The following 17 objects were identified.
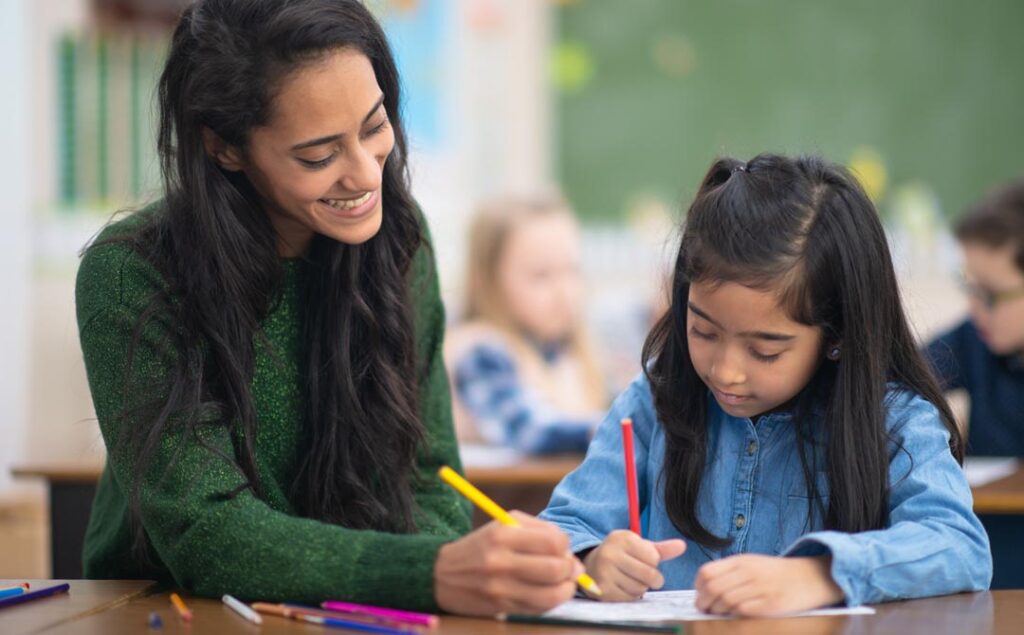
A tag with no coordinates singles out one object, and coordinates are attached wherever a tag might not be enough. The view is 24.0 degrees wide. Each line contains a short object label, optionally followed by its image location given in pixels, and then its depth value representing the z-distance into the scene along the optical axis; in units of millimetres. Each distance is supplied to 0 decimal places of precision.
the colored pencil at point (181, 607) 1896
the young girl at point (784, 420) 2003
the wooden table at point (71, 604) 1897
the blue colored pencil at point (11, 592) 1980
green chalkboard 5742
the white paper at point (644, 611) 1897
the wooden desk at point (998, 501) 2697
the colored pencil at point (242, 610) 1886
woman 1947
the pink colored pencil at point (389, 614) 1867
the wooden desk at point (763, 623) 1846
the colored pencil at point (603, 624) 1833
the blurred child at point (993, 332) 3370
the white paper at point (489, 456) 3240
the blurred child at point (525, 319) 3937
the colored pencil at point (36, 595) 1974
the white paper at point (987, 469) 2915
